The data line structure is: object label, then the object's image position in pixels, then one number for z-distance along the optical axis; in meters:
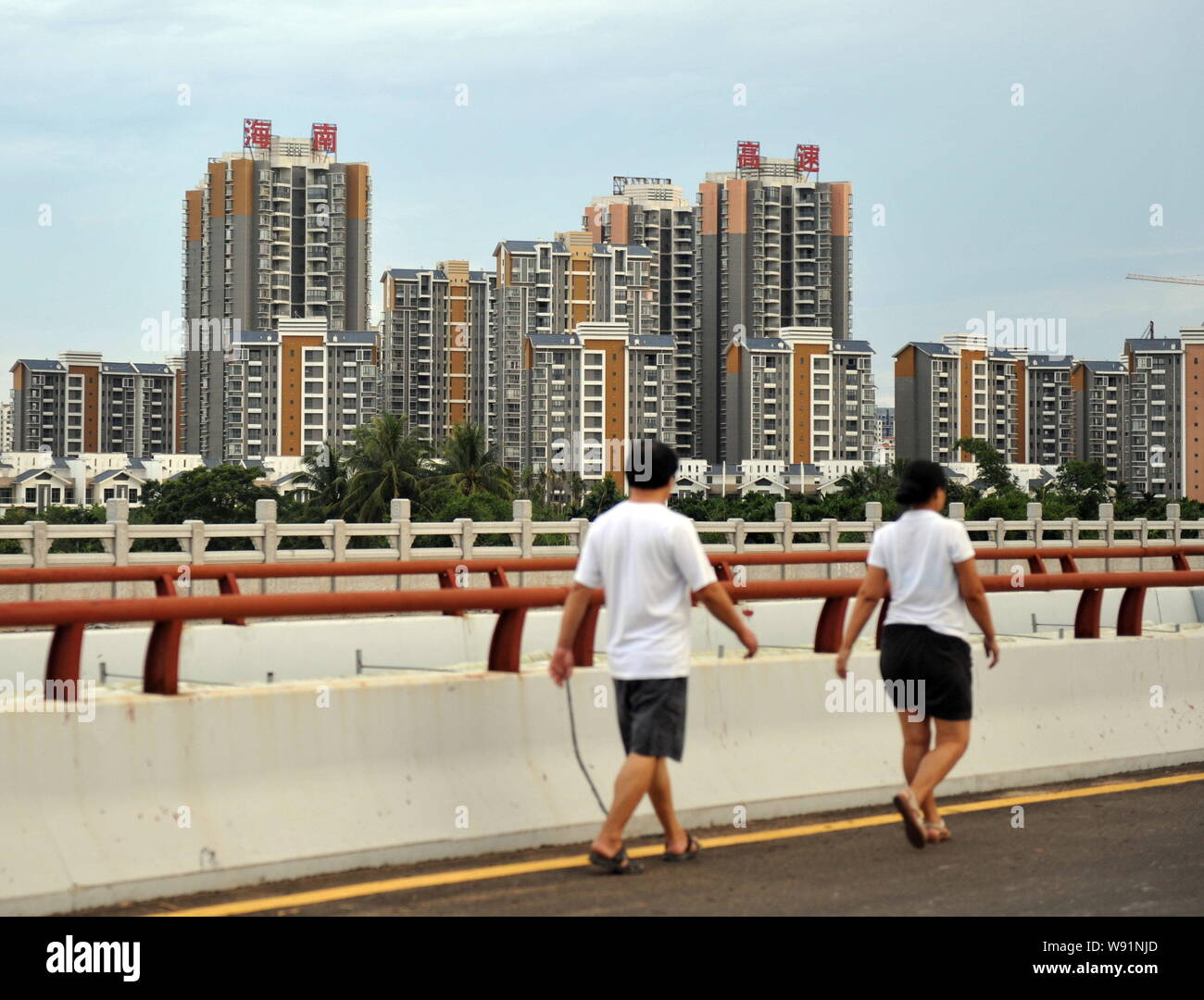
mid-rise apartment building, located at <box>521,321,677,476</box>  192.38
